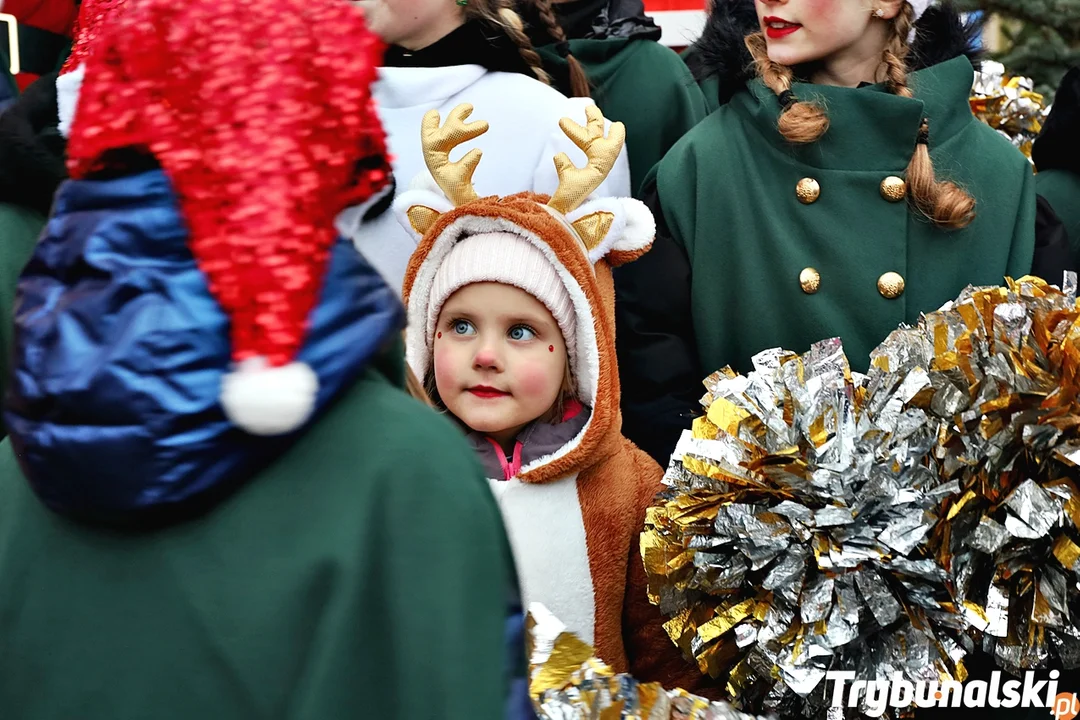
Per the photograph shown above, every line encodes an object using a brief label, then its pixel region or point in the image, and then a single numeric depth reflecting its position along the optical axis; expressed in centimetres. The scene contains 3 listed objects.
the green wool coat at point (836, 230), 567
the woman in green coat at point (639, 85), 615
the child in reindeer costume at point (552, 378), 549
